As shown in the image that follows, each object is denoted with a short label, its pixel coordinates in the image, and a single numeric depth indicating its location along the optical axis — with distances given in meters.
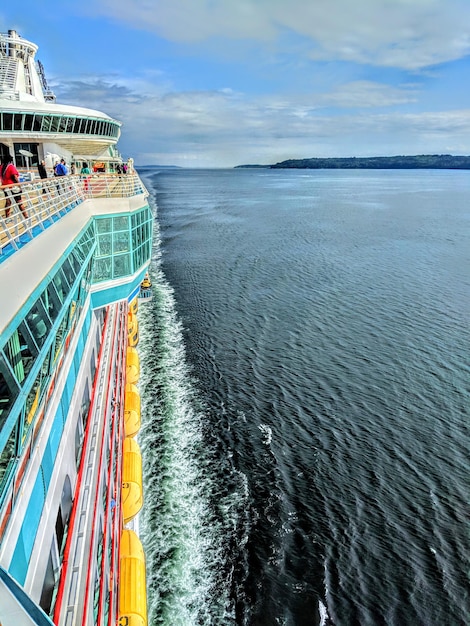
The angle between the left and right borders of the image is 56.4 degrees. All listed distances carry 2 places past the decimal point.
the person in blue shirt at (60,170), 20.53
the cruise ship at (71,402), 6.39
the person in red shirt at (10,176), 13.16
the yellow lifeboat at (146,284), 43.12
